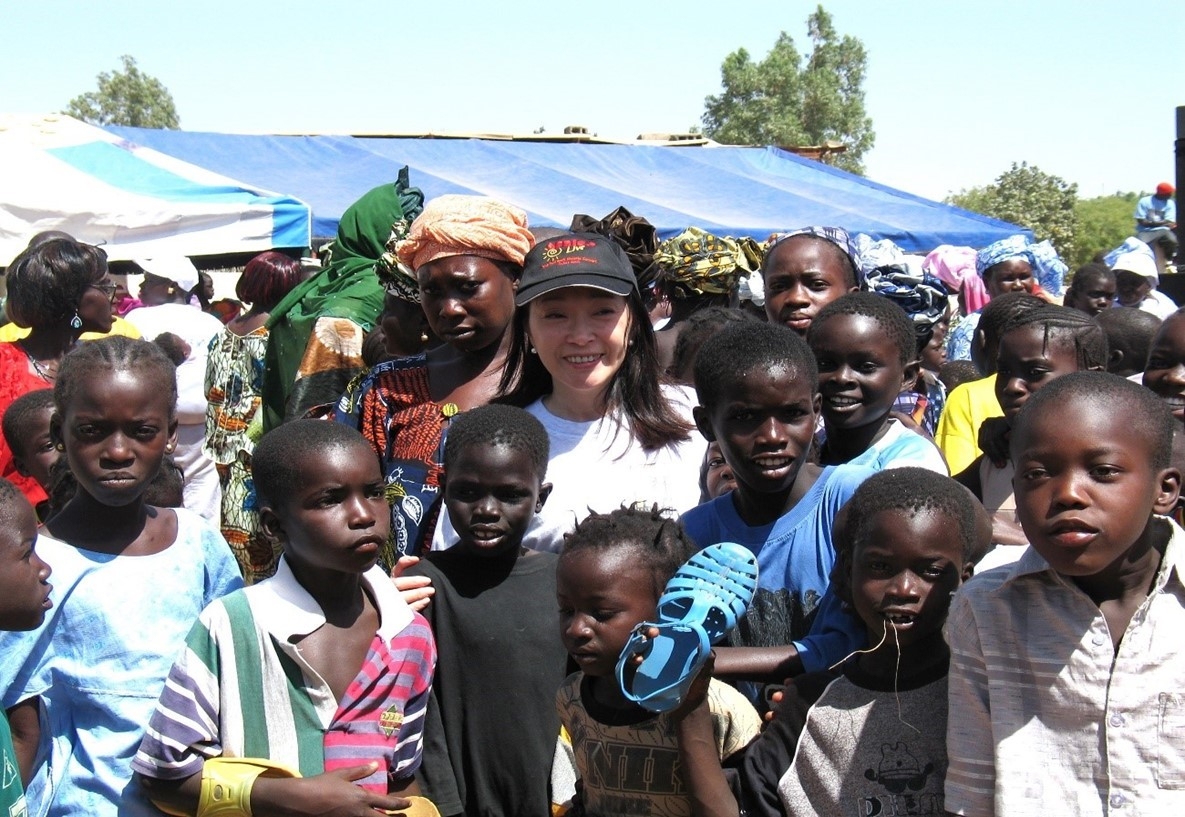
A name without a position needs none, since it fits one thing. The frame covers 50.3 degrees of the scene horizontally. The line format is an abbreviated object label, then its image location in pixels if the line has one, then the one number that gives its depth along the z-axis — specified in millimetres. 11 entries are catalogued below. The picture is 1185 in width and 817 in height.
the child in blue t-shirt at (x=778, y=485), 2594
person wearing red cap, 11414
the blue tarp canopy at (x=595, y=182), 14805
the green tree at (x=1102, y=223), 39344
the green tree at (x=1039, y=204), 31266
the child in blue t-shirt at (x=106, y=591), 2760
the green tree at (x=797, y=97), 45000
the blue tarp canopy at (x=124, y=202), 8922
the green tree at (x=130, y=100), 54250
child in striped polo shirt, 2420
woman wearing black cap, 3051
